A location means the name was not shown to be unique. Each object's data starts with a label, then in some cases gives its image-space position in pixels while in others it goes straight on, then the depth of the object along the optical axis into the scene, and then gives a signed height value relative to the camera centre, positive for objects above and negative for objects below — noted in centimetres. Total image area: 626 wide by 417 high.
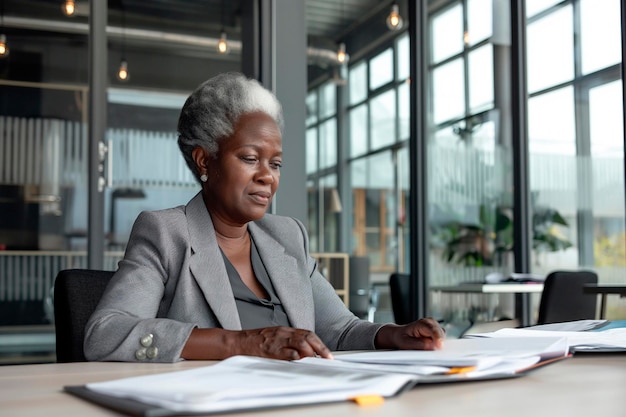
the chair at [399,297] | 496 -32
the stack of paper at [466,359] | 96 -15
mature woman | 156 -3
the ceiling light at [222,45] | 592 +154
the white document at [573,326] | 160 -17
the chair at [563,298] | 362 -24
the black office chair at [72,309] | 179 -14
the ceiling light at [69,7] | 549 +169
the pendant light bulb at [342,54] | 660 +164
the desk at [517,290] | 438 -26
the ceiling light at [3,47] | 540 +139
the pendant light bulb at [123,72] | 600 +135
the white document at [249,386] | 72 -14
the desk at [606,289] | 354 -20
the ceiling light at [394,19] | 625 +183
